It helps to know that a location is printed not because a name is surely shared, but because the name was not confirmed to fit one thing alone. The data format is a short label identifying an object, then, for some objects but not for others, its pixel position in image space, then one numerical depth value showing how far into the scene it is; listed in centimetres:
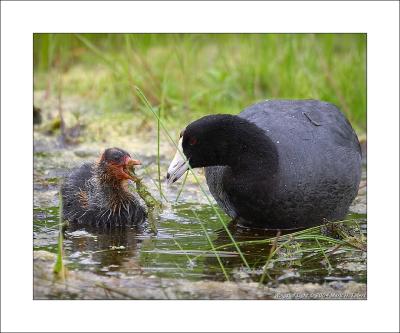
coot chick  1473
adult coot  1342
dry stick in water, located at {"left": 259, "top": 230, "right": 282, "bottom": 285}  1179
